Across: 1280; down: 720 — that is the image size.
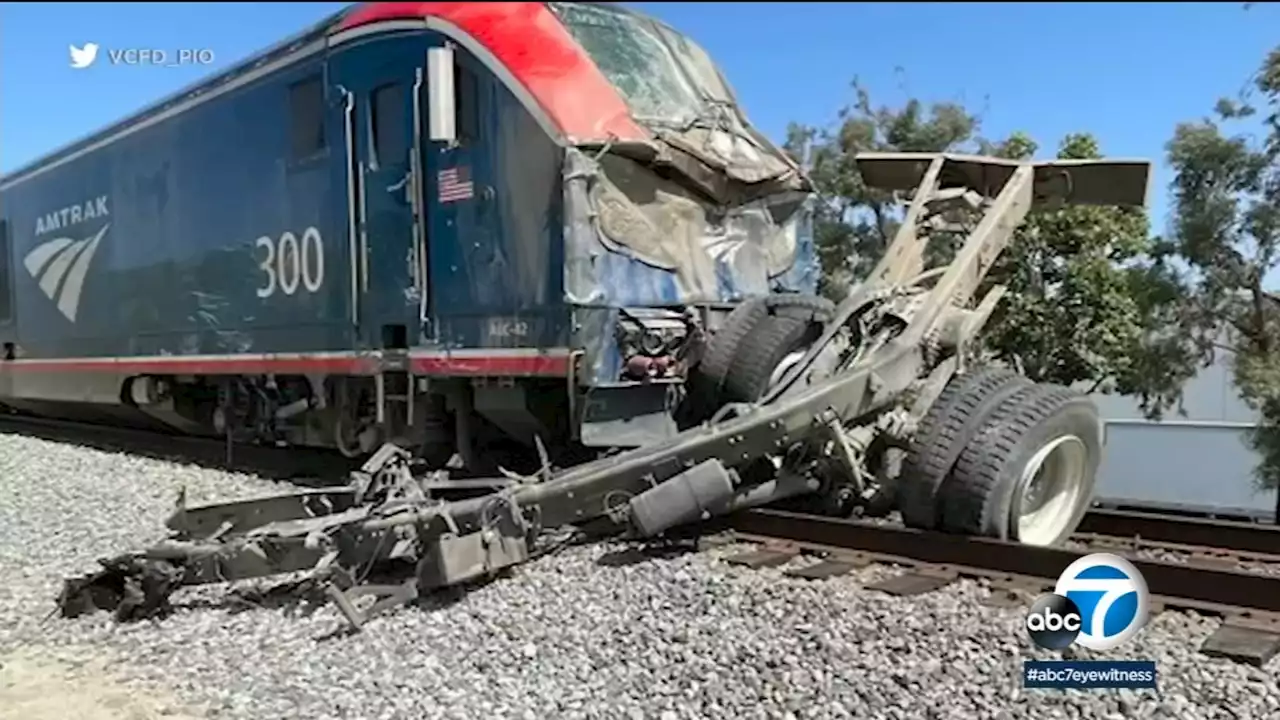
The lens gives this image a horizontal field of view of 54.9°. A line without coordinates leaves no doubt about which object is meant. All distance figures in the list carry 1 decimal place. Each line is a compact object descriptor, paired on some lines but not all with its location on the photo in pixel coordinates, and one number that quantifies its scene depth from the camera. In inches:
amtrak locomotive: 269.6
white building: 459.2
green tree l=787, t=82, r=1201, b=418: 439.8
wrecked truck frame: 209.6
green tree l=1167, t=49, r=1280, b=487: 394.0
